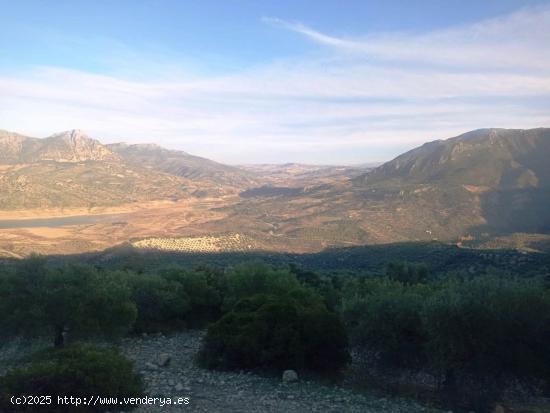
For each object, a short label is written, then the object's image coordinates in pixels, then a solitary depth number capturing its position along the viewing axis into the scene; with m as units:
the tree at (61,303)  21.27
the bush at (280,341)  17.73
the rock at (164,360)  18.99
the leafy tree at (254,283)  28.09
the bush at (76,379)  12.23
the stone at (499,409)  14.30
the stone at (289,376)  16.61
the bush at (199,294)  28.97
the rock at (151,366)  18.19
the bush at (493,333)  15.55
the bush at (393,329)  17.84
